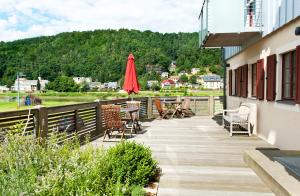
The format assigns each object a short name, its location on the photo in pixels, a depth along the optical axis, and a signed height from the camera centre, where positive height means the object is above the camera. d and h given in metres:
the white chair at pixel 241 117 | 6.47 -0.76
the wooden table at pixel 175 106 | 10.27 -0.67
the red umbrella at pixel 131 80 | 8.16 +0.41
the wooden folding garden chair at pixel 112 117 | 5.76 -0.64
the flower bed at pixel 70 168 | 2.21 -0.86
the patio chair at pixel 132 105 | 7.80 -0.46
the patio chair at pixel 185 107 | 10.51 -0.71
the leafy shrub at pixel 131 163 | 2.95 -0.95
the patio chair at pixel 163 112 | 9.64 -0.90
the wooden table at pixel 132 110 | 6.36 -0.53
